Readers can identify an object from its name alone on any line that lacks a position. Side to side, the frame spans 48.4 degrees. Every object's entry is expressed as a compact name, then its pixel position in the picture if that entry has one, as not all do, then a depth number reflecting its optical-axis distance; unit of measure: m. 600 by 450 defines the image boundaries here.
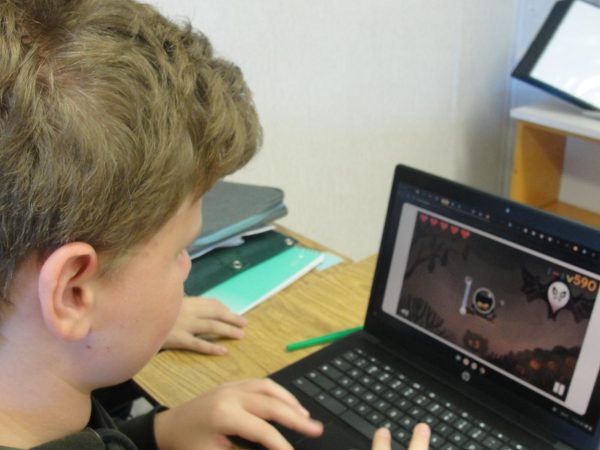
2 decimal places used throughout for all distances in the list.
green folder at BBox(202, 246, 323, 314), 1.04
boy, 0.49
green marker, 0.92
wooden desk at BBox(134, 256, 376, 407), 0.88
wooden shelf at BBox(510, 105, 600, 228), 1.76
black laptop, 0.69
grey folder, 1.12
